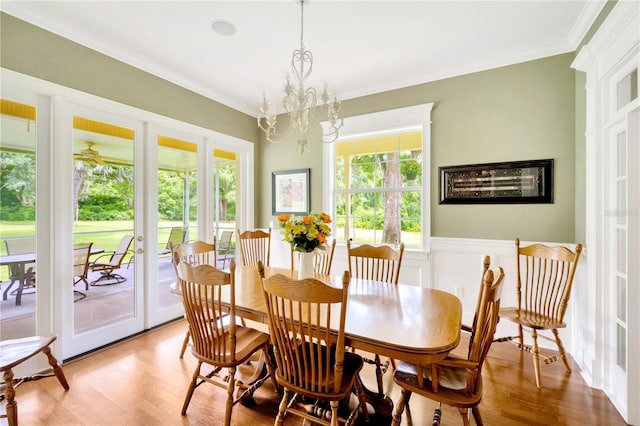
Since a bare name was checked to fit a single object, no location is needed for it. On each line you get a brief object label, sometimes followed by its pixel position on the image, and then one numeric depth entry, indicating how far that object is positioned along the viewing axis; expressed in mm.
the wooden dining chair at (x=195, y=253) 2518
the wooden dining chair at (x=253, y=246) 3227
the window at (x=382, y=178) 3359
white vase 2066
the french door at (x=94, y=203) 2230
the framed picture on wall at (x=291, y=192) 4070
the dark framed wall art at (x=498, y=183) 2727
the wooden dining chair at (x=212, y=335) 1599
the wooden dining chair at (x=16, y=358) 1659
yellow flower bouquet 1986
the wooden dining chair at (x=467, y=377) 1311
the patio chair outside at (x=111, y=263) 2729
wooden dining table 1257
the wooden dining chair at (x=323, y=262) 2805
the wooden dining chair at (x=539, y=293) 2260
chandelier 2117
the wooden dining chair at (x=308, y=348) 1297
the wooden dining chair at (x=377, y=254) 2367
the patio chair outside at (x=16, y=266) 2168
